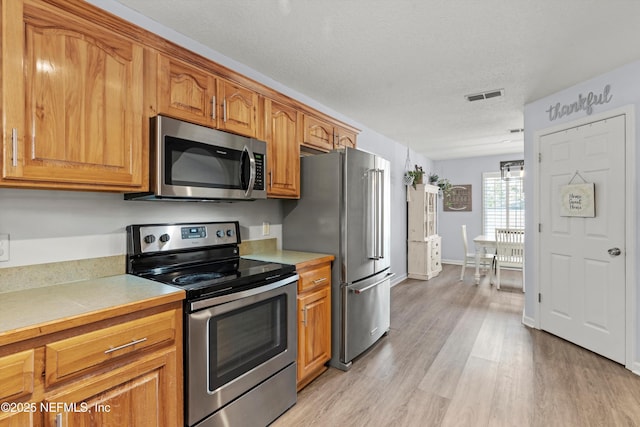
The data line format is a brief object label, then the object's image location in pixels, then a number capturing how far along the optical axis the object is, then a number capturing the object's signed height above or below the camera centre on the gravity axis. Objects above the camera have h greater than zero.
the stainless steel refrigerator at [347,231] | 2.56 -0.16
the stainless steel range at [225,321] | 1.55 -0.60
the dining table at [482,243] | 5.22 -0.50
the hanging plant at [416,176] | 5.75 +0.68
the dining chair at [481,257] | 5.37 -0.77
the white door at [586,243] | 2.68 -0.28
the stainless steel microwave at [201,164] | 1.70 +0.30
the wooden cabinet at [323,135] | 2.81 +0.76
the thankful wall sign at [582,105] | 2.76 +1.02
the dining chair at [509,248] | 4.89 -0.55
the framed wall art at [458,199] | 7.19 +0.32
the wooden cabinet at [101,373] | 1.05 -0.61
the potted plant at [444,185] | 6.95 +0.62
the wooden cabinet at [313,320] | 2.25 -0.81
